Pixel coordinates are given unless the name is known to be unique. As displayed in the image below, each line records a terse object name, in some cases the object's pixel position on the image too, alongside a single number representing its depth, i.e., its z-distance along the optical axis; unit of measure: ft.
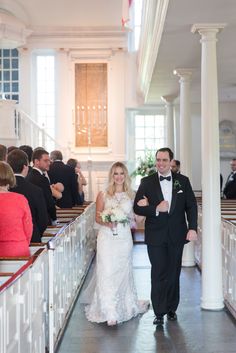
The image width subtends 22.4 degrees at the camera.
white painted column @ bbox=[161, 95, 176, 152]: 47.37
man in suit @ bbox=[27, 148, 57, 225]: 21.99
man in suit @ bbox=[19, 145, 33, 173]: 25.13
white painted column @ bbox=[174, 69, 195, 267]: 33.35
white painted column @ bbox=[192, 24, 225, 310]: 23.43
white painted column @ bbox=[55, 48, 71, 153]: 57.88
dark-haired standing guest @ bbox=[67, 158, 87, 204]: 36.04
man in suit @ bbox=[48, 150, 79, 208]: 30.25
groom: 20.63
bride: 21.40
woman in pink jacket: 15.31
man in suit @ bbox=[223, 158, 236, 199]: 38.84
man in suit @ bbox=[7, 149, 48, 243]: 17.85
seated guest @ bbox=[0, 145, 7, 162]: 19.10
